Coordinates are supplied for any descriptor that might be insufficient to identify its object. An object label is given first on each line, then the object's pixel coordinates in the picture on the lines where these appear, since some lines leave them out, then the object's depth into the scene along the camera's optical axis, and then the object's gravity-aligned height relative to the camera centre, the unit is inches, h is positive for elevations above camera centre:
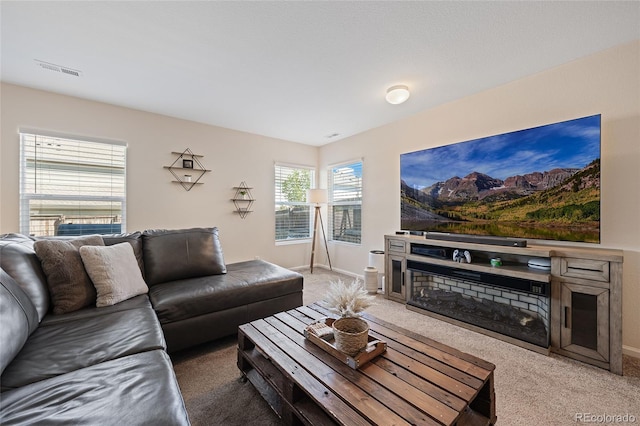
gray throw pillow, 66.2 -18.1
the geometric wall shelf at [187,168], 138.6 +24.6
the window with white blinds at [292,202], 181.8 +8.1
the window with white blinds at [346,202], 168.7 +7.7
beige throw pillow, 71.4 -18.8
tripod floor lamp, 175.5 +11.2
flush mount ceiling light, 103.7 +50.6
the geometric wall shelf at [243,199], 160.6 +8.4
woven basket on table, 49.5 -25.2
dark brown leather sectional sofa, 34.6 -27.0
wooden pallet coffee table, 37.6 -29.8
